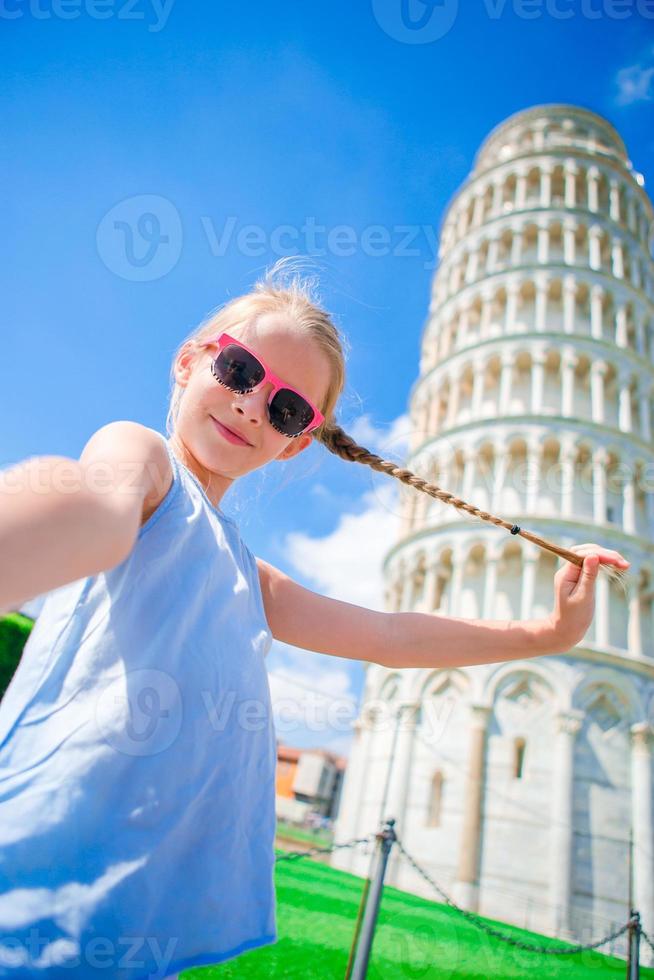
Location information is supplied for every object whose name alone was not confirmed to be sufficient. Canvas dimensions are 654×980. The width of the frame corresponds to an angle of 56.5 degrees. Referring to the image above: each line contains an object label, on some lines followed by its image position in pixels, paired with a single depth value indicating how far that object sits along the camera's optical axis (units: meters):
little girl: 0.69
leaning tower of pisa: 15.67
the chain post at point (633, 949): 5.00
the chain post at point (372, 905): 3.55
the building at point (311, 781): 53.19
